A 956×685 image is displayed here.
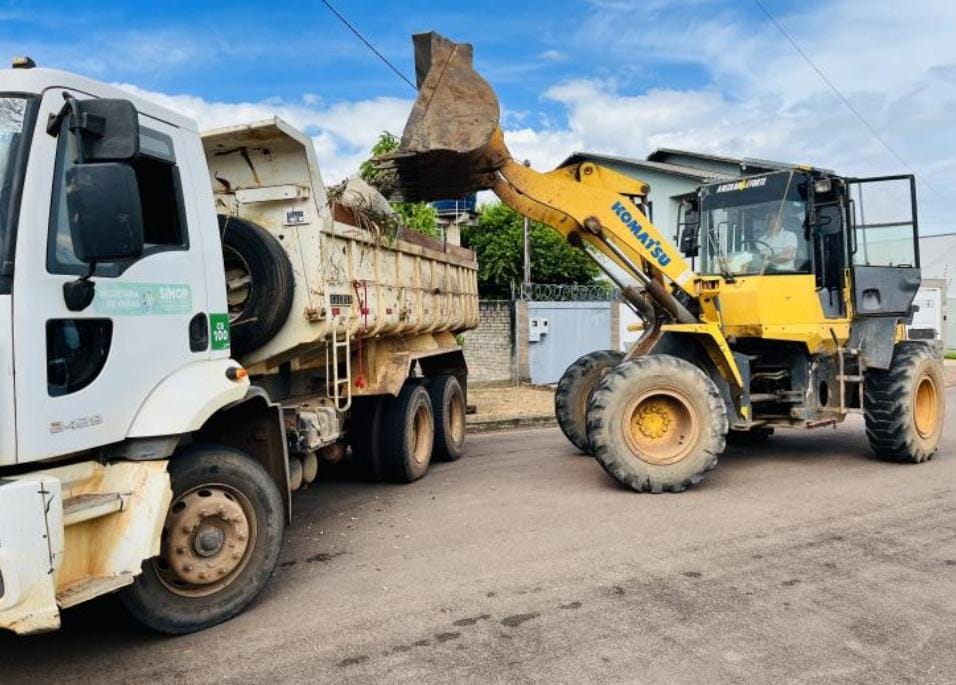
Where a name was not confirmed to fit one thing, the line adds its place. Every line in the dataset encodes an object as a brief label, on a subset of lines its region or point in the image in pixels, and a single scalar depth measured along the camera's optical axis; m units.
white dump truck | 3.24
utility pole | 16.29
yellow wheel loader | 6.78
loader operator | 7.85
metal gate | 15.70
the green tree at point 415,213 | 12.42
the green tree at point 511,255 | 17.89
